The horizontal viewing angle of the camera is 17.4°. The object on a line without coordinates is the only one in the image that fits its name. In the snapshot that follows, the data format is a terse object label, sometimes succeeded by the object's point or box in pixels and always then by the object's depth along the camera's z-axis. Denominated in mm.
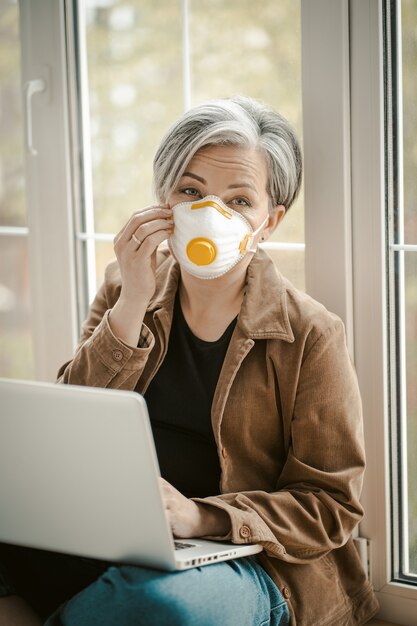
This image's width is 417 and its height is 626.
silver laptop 1659
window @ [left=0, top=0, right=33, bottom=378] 2398
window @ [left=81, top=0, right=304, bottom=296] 2102
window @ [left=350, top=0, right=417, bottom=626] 1989
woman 1896
